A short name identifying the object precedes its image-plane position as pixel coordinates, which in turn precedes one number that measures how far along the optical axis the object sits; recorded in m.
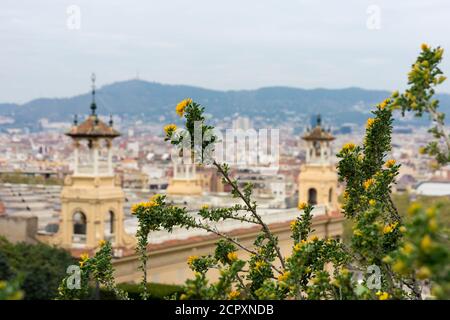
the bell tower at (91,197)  18.30
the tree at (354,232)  2.93
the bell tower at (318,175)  28.42
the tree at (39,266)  17.09
